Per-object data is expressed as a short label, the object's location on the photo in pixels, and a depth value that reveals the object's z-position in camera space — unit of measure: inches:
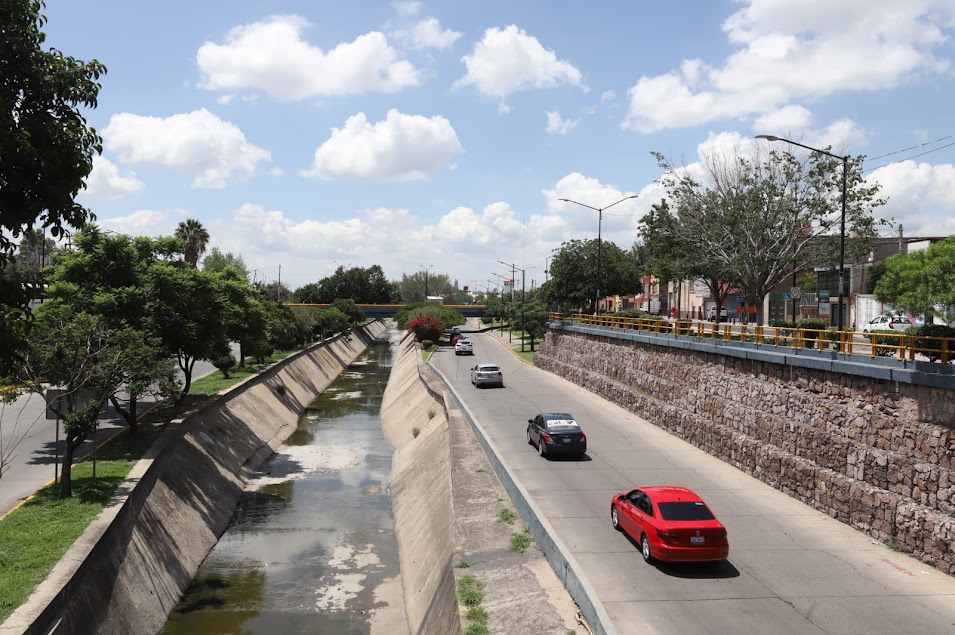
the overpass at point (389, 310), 6520.7
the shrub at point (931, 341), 678.5
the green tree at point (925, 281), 1063.6
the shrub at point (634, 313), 2132.0
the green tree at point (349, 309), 5196.9
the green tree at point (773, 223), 1567.4
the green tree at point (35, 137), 473.1
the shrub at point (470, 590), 585.9
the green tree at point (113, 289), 1062.4
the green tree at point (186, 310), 1264.8
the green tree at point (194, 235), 3222.7
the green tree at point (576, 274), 2679.6
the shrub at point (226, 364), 2101.4
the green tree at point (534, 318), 2829.7
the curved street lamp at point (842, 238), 943.0
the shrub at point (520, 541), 667.4
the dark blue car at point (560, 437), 1049.5
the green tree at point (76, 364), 875.4
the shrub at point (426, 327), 3683.6
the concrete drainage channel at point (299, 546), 634.2
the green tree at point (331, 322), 4161.4
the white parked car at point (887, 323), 1689.3
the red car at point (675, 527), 597.0
